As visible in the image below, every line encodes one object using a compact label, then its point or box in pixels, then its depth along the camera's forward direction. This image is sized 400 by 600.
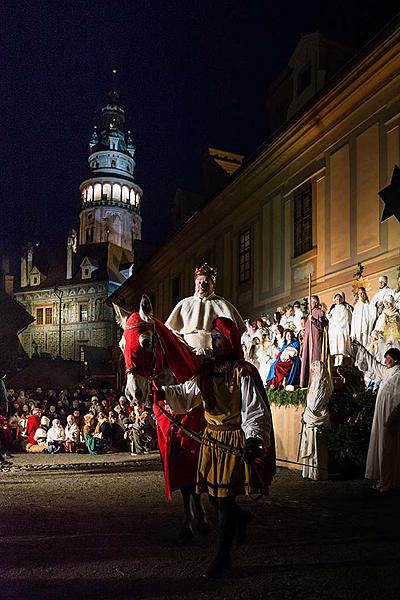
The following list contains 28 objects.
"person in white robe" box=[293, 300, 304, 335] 16.20
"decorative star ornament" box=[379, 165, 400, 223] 14.80
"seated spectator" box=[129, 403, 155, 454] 19.42
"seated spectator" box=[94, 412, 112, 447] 20.15
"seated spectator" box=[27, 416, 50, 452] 21.48
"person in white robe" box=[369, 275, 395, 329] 13.71
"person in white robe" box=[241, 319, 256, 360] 17.61
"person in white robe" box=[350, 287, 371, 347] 14.02
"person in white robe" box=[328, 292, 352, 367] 14.71
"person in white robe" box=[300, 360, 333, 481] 11.27
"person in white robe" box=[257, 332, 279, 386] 16.33
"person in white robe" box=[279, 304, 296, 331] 16.78
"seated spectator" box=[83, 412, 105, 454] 19.66
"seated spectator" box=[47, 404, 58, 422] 24.82
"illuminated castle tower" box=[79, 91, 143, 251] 80.69
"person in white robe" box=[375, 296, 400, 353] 12.81
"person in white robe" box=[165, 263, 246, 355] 6.94
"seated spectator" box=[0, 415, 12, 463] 19.94
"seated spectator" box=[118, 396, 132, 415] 22.79
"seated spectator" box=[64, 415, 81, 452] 20.77
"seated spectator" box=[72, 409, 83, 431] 22.66
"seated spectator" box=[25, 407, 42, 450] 22.61
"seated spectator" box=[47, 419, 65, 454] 20.84
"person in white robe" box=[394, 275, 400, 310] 13.03
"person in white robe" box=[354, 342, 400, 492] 9.80
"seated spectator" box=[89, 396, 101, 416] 22.51
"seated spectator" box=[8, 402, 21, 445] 22.50
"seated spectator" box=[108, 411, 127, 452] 20.25
